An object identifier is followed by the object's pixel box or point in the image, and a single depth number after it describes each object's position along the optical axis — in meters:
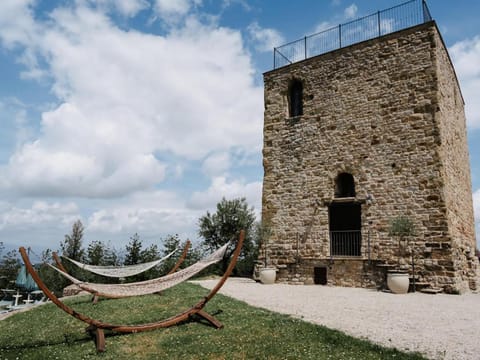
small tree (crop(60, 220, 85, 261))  14.91
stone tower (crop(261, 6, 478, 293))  11.30
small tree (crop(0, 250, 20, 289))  13.42
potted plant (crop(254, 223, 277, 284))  13.54
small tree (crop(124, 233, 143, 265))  14.35
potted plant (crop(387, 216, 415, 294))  10.53
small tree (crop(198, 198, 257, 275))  17.73
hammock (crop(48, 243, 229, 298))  5.99
